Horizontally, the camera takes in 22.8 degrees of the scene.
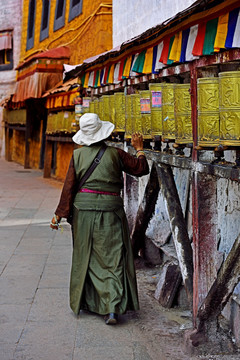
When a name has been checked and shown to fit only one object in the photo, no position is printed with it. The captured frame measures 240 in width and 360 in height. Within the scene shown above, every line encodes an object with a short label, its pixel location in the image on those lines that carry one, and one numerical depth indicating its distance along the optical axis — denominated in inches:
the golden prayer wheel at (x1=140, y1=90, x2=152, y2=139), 221.0
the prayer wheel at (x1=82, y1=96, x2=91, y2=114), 385.9
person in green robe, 197.3
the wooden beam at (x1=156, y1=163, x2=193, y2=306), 184.2
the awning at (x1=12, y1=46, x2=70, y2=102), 643.5
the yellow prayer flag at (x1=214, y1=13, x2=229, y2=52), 153.2
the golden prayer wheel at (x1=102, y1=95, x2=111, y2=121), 300.5
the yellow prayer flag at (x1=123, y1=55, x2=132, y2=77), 271.4
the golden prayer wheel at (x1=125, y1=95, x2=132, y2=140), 254.7
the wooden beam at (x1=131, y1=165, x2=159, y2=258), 235.8
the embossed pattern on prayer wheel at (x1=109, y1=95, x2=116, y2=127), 290.8
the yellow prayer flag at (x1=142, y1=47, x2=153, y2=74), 232.0
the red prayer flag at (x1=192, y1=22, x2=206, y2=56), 165.8
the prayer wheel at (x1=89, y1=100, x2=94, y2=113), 351.5
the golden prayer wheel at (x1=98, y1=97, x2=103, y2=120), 316.9
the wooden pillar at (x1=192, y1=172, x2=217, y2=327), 167.2
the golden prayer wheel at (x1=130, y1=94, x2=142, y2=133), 237.1
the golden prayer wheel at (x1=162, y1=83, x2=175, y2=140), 190.7
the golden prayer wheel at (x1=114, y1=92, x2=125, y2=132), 274.4
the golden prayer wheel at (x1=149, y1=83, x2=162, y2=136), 198.5
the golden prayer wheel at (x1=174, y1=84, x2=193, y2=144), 173.0
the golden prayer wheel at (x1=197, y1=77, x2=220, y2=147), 151.6
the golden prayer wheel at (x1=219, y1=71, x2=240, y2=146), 141.3
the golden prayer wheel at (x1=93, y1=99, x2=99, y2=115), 329.7
